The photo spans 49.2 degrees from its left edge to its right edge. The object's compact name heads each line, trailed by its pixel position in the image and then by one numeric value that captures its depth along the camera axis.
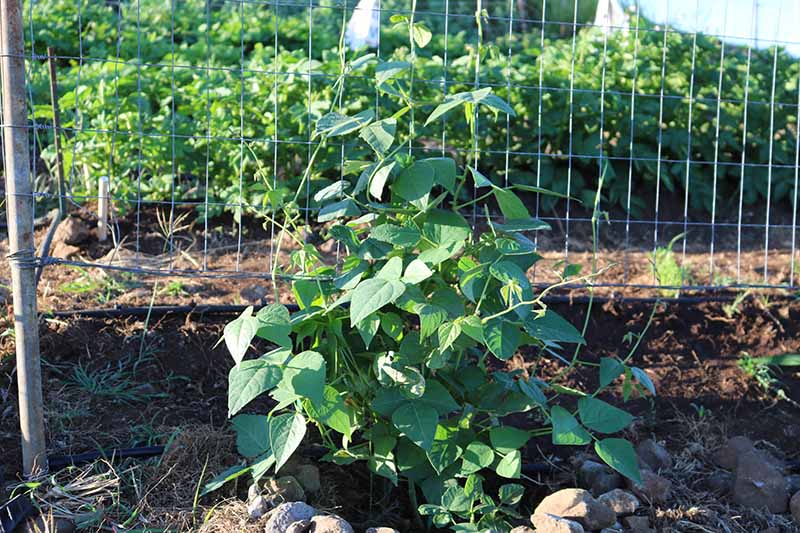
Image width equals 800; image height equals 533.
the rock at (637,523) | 2.31
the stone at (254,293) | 3.14
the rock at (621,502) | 2.34
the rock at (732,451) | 2.70
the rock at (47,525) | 2.18
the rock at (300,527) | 2.13
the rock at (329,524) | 2.12
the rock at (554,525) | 2.13
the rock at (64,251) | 3.52
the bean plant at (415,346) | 2.05
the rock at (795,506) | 2.47
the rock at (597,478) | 2.50
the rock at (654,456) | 2.68
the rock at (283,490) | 2.26
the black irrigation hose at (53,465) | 2.20
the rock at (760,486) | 2.50
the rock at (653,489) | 2.44
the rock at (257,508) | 2.21
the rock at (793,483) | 2.58
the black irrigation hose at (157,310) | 2.94
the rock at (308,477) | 2.38
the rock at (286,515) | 2.15
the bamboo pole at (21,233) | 2.21
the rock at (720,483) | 2.62
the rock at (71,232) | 3.56
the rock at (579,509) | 2.22
